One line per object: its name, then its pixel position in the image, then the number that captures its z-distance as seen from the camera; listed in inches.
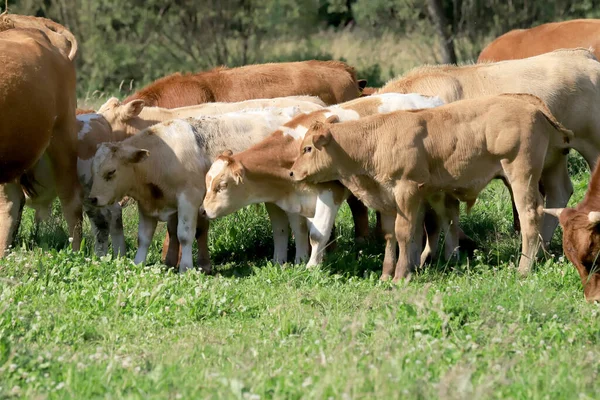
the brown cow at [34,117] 698.2
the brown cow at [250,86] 911.7
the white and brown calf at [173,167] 733.9
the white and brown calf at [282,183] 715.4
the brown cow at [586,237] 609.9
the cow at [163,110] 812.0
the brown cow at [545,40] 1223.5
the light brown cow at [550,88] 790.5
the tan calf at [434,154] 679.1
